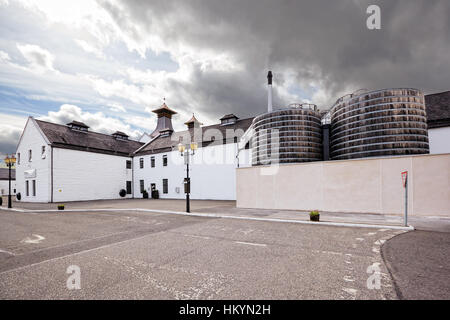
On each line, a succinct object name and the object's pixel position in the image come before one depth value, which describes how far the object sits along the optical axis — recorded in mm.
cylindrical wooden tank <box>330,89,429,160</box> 12328
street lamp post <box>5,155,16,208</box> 18375
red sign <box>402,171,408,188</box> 8546
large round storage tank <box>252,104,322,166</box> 15273
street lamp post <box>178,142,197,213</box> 14403
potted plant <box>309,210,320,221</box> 10000
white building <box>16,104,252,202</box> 25141
